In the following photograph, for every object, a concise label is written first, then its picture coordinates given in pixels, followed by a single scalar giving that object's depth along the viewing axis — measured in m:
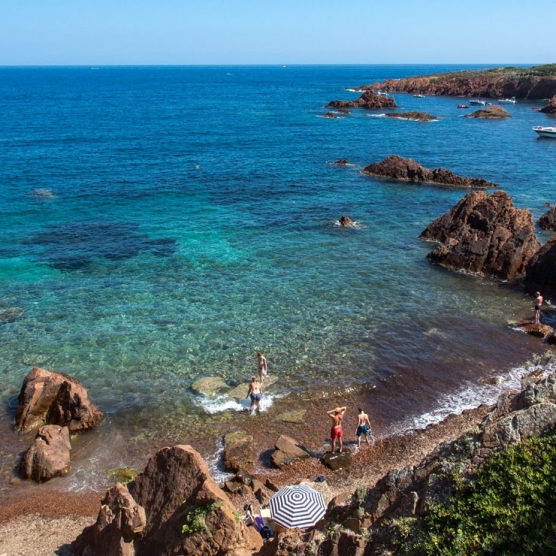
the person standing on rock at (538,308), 30.05
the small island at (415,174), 62.03
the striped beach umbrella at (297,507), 15.55
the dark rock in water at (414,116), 120.31
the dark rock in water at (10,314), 30.70
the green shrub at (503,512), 10.16
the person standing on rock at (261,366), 24.89
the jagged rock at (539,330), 29.45
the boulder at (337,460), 20.06
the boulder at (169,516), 13.05
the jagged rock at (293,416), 22.89
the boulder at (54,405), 22.20
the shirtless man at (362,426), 21.16
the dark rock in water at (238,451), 19.88
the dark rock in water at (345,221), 48.12
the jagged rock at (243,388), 24.27
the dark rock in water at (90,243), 39.81
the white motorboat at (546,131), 94.03
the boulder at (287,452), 20.09
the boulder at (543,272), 34.03
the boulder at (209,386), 24.61
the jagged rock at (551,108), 133.20
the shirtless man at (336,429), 20.70
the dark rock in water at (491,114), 123.88
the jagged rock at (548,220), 45.78
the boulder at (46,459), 19.48
